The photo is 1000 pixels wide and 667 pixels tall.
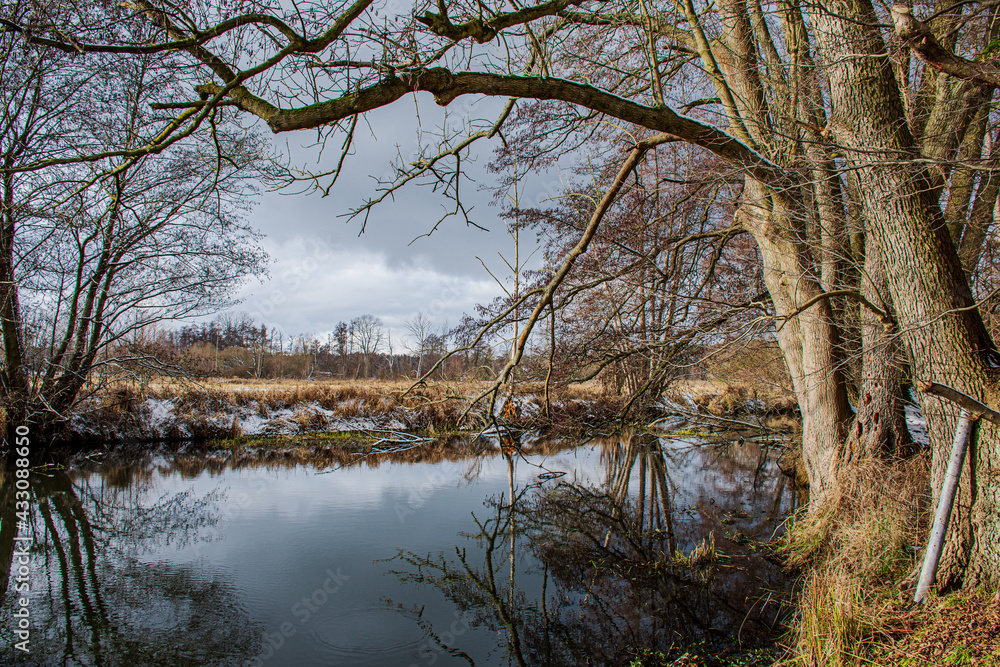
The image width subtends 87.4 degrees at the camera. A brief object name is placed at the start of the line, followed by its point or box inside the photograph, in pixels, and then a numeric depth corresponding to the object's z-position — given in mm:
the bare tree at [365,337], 55500
